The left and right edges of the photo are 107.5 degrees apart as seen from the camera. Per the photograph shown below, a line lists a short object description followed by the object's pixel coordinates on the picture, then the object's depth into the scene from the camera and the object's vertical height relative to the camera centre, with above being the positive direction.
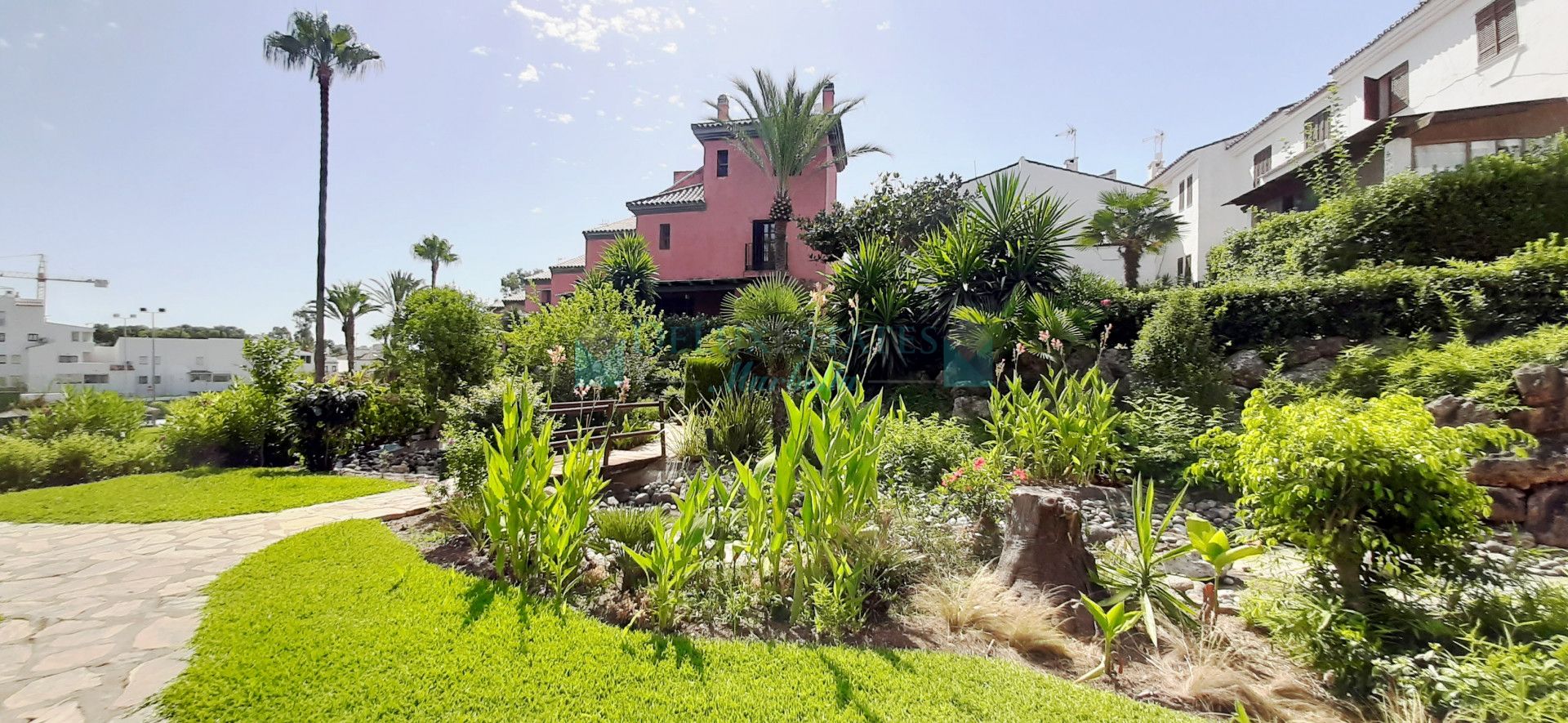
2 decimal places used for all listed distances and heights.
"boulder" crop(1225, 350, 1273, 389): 6.62 +0.02
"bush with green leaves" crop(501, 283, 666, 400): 11.18 +0.53
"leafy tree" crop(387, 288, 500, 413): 9.56 +0.40
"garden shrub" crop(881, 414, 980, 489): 5.34 -0.79
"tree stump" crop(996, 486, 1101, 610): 3.34 -1.08
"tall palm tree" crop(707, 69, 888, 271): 18.41 +7.81
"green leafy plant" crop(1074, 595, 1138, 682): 2.57 -1.15
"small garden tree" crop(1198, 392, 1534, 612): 2.45 -0.52
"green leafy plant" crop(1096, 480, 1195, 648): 2.96 -1.12
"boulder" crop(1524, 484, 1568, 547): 4.06 -1.03
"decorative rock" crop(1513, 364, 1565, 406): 4.29 -0.09
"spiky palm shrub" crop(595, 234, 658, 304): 17.39 +3.13
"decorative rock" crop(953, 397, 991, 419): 8.16 -0.54
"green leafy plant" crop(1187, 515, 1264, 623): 2.68 -0.83
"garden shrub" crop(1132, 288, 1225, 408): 6.65 +0.22
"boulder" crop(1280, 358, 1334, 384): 6.06 -0.01
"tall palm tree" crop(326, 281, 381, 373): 31.06 +3.64
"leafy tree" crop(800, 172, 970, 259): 15.47 +4.23
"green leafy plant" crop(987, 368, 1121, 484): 5.16 -0.61
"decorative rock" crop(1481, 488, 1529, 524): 4.27 -0.99
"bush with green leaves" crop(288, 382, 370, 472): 7.82 -0.69
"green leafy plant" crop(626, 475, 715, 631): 2.99 -0.99
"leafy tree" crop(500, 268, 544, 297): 48.90 +7.74
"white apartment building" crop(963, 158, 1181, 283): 22.95 +7.47
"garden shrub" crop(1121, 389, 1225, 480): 5.59 -0.64
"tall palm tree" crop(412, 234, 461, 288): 37.78 +7.88
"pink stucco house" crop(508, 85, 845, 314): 20.22 +5.45
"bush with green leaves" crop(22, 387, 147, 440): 8.41 -0.72
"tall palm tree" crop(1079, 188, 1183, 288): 16.83 +4.34
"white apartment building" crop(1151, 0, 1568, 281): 11.43 +6.81
